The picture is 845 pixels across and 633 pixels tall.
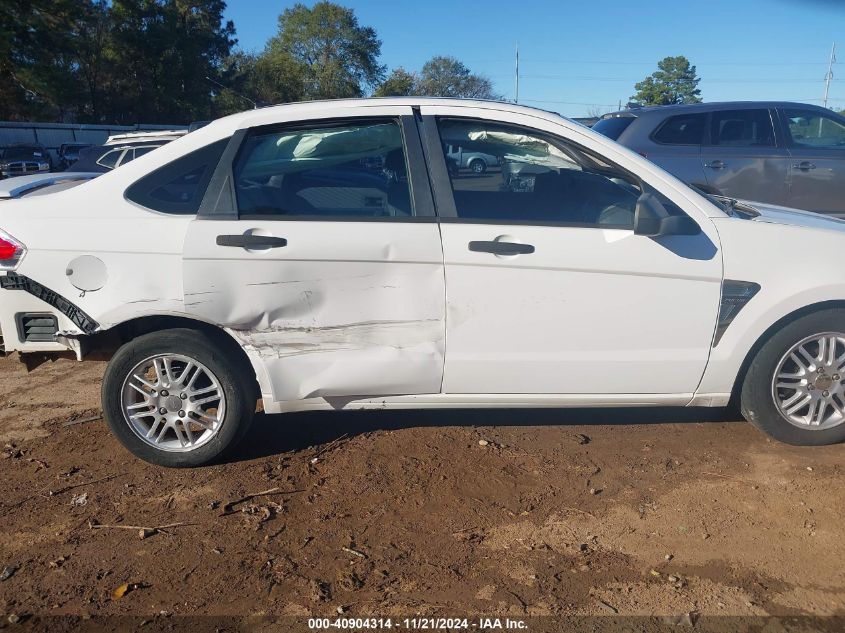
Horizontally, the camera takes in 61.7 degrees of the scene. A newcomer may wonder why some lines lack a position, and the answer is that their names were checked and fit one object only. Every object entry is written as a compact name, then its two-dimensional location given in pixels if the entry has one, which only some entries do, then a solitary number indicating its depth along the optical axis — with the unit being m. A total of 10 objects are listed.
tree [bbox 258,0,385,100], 63.69
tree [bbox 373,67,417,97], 61.44
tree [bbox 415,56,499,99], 72.56
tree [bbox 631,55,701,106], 63.44
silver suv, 8.21
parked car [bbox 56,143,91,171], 27.85
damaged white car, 3.54
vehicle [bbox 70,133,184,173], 11.26
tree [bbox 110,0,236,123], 47.56
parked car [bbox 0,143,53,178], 23.69
